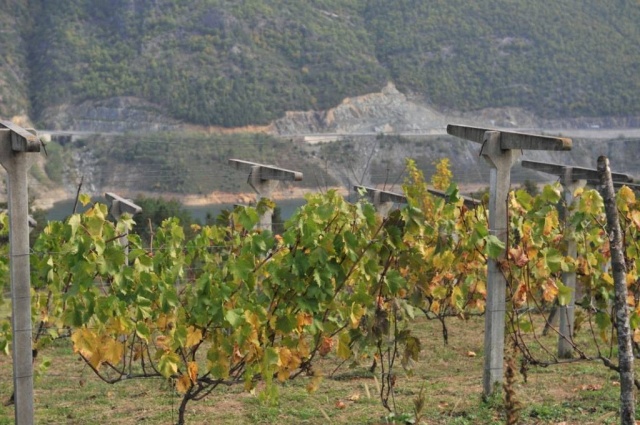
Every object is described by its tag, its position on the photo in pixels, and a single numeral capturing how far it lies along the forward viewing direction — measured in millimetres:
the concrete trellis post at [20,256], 5352
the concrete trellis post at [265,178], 8465
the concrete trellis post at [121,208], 9142
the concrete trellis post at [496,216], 6422
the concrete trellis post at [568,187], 8367
